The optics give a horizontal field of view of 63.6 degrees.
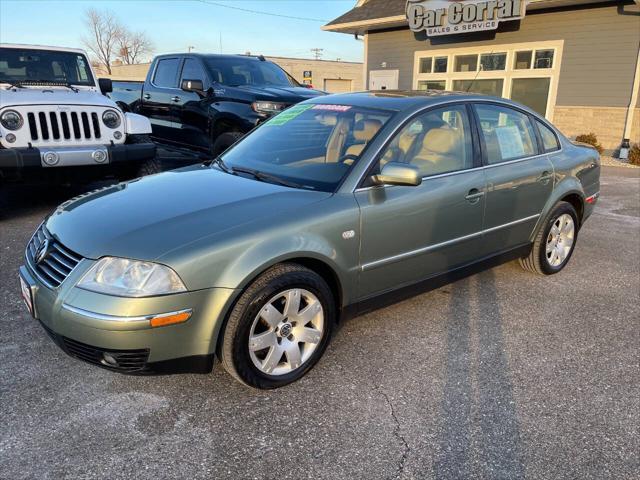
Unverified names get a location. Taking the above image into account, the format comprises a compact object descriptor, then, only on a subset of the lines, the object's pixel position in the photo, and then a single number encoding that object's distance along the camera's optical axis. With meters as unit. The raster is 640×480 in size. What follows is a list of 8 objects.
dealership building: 12.30
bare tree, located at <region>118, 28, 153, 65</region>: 61.66
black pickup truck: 7.19
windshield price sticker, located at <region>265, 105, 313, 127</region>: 4.04
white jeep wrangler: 5.60
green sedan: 2.49
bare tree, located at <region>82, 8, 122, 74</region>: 58.78
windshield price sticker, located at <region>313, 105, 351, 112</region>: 3.75
